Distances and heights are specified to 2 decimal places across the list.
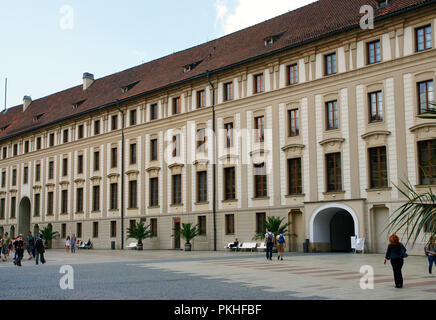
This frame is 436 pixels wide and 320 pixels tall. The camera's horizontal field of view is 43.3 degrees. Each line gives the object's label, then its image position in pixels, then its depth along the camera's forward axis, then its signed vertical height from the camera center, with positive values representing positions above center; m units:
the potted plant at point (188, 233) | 41.47 -1.44
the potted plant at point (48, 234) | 54.94 -1.80
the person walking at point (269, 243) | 27.44 -1.53
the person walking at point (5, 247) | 31.61 -1.70
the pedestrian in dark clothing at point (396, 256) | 14.38 -1.21
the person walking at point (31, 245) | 31.68 -1.67
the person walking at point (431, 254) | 17.30 -1.41
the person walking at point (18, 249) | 26.95 -1.57
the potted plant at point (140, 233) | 45.34 -1.51
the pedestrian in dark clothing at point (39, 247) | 28.14 -1.55
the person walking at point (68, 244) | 43.90 -2.21
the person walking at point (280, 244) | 27.09 -1.57
